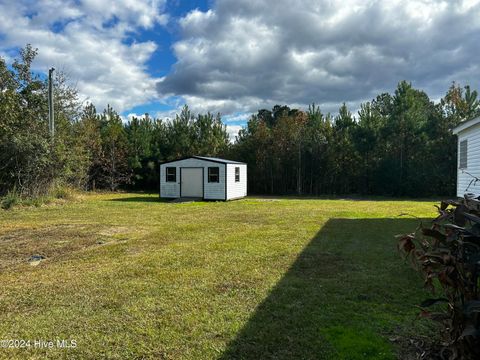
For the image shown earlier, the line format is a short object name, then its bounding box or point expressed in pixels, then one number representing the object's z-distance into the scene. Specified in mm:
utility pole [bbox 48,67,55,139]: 14734
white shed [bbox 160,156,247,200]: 16391
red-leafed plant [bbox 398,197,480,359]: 1801
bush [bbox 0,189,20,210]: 11695
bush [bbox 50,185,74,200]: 14533
